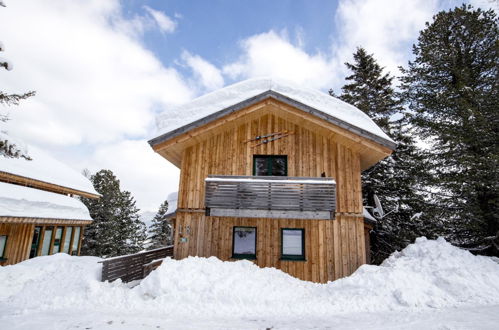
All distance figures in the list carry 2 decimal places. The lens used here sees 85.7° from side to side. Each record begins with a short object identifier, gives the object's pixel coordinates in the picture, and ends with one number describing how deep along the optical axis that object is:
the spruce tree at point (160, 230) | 38.84
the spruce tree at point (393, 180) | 16.42
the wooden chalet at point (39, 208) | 16.34
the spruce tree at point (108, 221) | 31.34
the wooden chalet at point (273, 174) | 11.16
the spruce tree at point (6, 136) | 6.33
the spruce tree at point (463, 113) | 12.86
